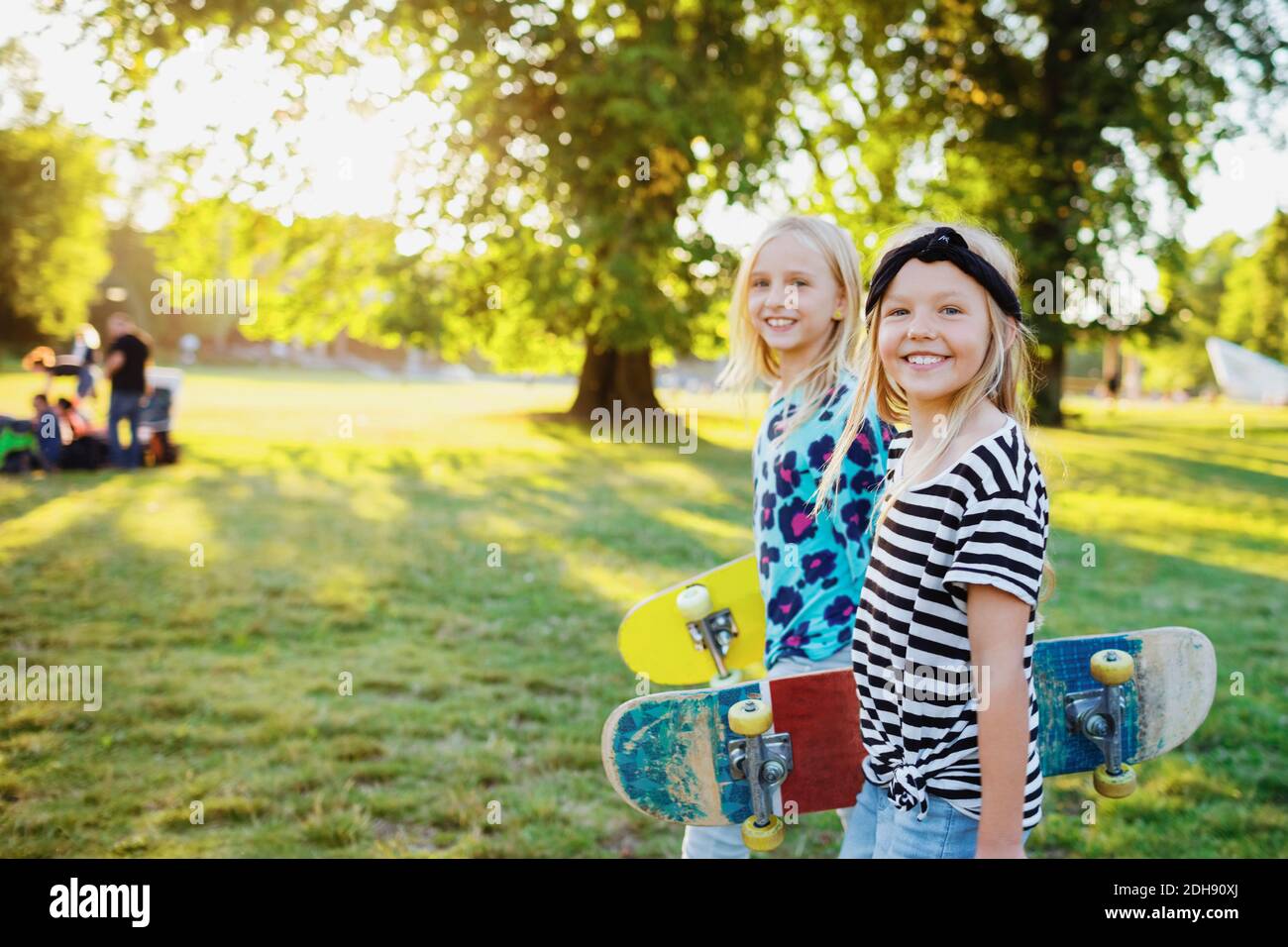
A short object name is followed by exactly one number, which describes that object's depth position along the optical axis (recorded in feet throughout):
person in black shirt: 35.04
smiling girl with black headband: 4.90
